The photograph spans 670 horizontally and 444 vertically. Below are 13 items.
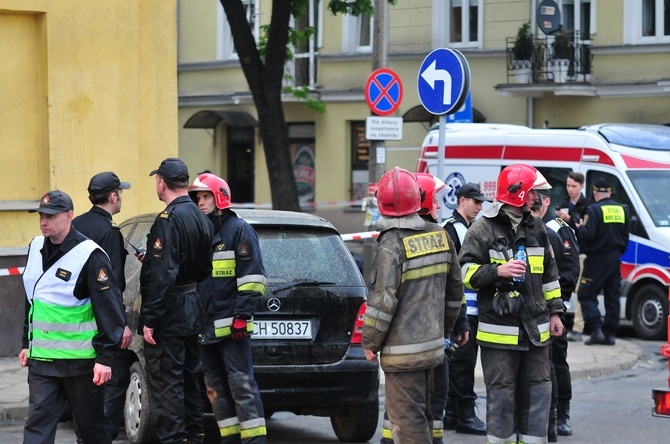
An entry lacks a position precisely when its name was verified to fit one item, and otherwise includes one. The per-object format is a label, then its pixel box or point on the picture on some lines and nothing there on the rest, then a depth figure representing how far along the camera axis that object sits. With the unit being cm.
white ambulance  2870
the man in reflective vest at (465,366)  1714
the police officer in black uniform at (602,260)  2614
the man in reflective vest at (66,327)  1238
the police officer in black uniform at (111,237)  1454
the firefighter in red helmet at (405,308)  1221
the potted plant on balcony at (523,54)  4796
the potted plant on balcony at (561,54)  4687
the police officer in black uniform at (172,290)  1397
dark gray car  1546
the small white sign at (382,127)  2950
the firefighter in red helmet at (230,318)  1438
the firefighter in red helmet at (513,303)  1362
